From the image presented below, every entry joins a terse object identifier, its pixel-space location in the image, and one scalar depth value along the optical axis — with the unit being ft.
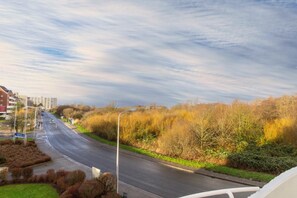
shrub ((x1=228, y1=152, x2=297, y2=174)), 65.49
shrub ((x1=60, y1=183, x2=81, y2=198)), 41.53
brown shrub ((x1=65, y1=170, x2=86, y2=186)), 50.17
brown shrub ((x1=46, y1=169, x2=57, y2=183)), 54.44
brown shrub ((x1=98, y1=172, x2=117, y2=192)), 44.32
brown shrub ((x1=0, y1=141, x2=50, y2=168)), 74.71
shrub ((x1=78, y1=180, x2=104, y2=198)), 41.19
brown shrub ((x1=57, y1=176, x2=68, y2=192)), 48.43
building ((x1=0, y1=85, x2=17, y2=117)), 292.24
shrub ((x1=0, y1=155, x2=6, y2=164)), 76.45
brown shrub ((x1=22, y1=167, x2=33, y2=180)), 57.93
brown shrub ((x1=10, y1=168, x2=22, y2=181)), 57.47
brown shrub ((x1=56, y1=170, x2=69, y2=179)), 54.87
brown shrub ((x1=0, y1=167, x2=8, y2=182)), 56.46
